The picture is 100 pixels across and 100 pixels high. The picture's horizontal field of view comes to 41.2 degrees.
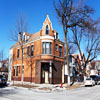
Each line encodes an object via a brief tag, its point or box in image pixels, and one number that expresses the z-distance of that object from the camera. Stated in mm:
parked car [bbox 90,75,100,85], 25984
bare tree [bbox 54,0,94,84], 21000
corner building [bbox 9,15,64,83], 23944
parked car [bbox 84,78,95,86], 21756
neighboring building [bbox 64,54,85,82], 37425
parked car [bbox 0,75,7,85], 18425
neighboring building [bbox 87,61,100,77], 63600
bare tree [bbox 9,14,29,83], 20609
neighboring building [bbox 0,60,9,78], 46412
